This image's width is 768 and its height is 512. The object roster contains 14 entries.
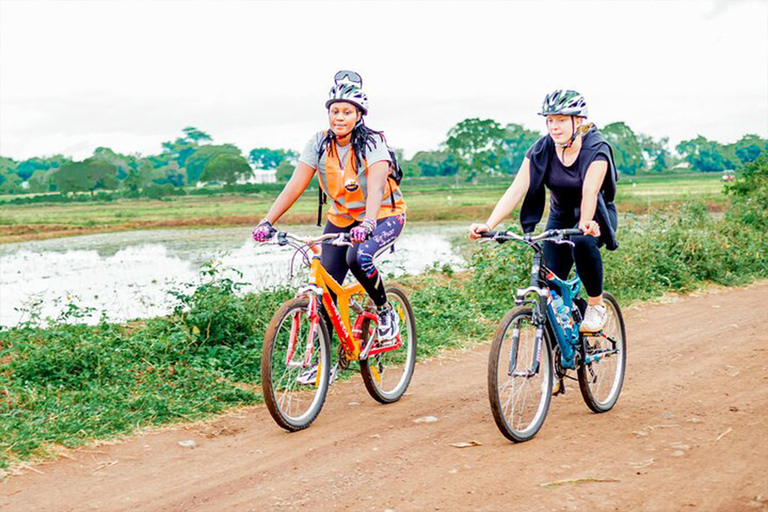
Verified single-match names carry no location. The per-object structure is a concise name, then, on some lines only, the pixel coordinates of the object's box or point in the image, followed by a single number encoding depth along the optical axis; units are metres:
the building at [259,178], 72.16
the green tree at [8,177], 69.94
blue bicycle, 4.74
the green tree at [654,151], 99.12
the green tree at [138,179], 60.37
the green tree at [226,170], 72.25
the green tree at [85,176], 57.91
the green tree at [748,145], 71.31
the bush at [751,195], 14.05
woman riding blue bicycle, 4.96
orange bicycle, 5.08
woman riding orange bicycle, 5.31
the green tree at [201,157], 92.12
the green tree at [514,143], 98.31
